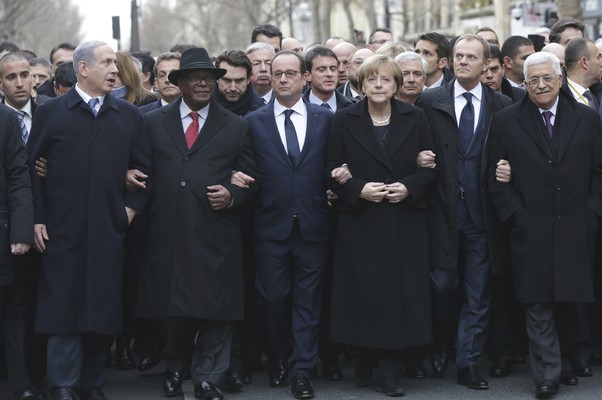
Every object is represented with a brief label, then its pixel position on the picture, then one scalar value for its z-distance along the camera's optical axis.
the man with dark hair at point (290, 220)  10.20
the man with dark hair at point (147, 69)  14.05
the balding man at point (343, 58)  13.52
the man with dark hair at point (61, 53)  14.91
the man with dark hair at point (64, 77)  11.91
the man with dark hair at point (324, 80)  11.40
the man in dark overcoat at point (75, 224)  9.55
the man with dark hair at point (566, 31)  13.93
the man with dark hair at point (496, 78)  11.30
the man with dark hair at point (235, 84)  11.24
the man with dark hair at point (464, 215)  10.24
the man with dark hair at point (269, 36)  14.92
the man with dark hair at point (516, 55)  12.52
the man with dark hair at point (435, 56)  11.96
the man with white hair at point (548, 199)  9.92
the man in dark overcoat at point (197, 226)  9.82
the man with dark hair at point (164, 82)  11.57
